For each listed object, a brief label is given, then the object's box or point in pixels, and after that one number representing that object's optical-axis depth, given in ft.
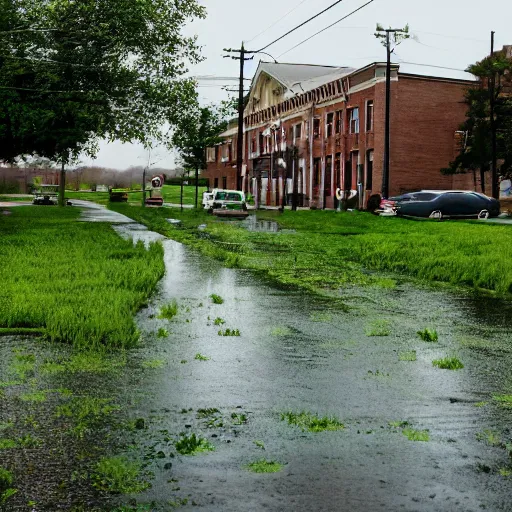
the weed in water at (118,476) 12.94
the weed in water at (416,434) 15.74
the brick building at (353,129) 170.09
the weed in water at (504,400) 18.42
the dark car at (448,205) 129.90
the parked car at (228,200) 143.54
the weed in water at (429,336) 26.40
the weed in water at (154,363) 21.86
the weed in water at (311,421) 16.31
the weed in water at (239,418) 16.69
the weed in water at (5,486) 12.51
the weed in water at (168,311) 30.32
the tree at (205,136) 242.17
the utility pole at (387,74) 149.79
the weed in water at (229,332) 26.86
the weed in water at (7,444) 14.83
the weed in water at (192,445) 14.78
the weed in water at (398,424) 16.53
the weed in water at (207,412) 17.17
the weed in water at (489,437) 15.57
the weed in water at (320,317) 30.25
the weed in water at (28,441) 14.96
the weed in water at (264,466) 13.84
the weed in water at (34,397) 18.04
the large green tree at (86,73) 103.35
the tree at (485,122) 158.20
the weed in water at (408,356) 23.18
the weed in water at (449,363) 22.26
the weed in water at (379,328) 27.27
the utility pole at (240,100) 169.99
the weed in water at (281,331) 27.14
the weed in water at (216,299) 34.63
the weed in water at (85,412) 16.18
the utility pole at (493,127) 151.64
